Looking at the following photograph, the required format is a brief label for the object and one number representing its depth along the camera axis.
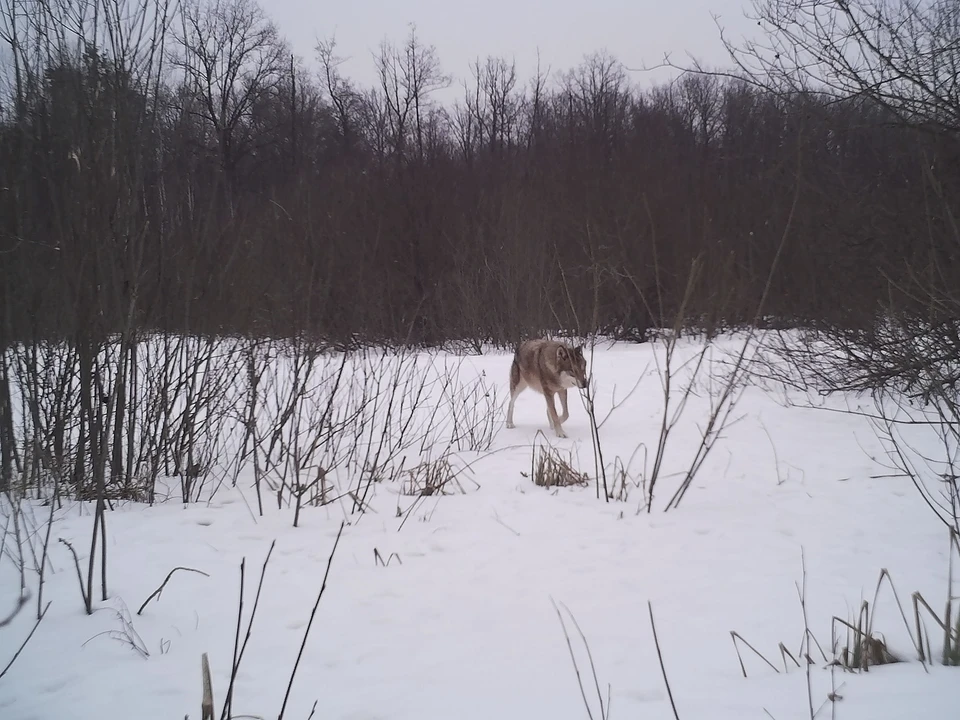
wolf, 8.03
